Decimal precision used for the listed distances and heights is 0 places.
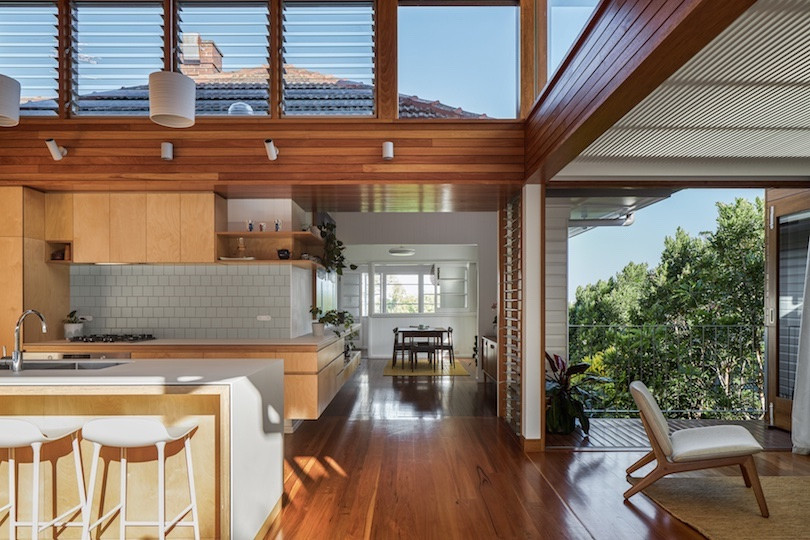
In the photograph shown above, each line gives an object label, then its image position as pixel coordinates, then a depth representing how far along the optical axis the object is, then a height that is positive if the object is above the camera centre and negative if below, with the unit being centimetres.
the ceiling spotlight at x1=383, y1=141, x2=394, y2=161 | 484 +109
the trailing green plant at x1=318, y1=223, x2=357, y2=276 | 690 +27
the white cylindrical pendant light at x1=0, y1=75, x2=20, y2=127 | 376 +120
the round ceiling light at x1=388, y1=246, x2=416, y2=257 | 1092 +39
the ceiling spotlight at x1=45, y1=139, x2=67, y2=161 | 480 +109
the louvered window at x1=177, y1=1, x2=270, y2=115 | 511 +210
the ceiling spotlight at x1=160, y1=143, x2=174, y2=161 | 488 +109
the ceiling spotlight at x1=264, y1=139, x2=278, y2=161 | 479 +109
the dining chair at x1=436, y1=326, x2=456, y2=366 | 955 -138
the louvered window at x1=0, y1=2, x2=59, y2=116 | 513 +212
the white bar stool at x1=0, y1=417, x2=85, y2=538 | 258 -85
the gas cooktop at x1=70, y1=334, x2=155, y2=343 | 532 -69
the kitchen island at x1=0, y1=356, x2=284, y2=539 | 267 -81
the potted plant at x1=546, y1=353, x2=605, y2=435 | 523 -130
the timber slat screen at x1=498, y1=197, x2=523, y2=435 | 527 -55
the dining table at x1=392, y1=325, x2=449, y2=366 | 948 -113
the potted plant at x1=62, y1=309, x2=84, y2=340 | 548 -57
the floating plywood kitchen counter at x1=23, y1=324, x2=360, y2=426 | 507 -79
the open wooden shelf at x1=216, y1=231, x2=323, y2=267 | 563 +28
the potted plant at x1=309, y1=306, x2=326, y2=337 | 614 -65
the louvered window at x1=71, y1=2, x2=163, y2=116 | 516 +209
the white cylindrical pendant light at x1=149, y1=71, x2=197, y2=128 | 351 +116
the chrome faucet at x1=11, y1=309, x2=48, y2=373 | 302 -51
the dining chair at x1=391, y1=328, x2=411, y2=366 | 959 -139
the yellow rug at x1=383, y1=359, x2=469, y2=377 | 917 -178
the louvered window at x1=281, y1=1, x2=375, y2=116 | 507 +201
